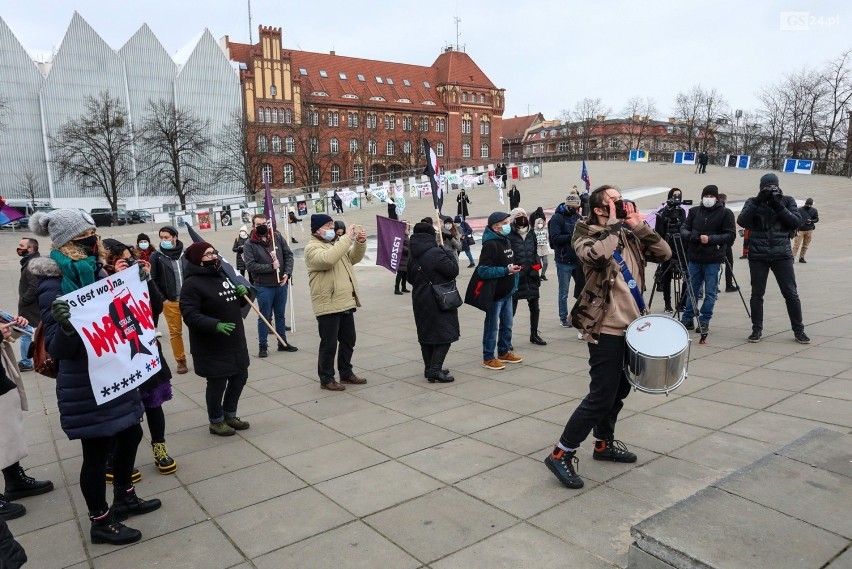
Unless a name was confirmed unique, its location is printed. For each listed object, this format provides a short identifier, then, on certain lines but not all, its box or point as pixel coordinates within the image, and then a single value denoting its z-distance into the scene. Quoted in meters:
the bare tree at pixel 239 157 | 56.75
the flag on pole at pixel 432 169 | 7.00
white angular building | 55.12
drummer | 3.66
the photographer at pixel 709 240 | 7.64
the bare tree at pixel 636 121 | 81.25
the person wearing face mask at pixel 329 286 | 6.25
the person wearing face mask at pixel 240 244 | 10.34
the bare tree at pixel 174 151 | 52.12
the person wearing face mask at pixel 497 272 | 6.77
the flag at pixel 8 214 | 3.95
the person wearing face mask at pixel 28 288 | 6.77
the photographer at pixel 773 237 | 7.03
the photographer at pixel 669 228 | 7.49
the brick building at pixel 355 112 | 63.44
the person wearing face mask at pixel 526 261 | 7.18
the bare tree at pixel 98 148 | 50.19
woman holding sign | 3.23
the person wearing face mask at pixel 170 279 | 7.36
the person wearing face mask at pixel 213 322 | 4.71
